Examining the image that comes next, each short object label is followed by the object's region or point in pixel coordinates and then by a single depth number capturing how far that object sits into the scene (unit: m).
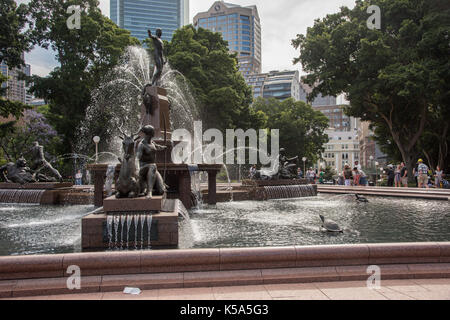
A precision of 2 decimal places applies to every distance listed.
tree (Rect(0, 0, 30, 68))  24.66
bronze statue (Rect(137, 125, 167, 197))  7.68
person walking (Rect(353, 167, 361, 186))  22.35
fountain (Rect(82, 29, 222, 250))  6.23
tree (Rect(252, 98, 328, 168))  55.91
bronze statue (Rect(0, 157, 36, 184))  14.48
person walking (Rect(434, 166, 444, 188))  21.31
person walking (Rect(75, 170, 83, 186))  24.00
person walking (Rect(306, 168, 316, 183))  26.31
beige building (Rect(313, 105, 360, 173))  121.94
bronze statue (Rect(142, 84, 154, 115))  12.78
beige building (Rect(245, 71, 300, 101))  150.62
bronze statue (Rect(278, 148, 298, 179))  16.48
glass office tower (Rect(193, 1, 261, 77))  163.62
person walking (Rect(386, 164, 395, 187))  23.09
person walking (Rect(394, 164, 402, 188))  23.62
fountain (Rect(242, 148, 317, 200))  15.59
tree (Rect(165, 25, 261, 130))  31.80
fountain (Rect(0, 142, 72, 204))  13.82
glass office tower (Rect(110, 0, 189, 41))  163.62
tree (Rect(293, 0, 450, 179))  24.12
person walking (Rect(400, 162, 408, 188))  22.08
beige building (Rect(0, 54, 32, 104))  79.81
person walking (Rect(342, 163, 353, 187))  21.44
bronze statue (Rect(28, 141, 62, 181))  15.11
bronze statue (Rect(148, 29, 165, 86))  13.49
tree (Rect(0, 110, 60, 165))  37.00
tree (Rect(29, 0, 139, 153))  29.81
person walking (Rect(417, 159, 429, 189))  19.70
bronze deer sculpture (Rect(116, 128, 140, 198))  6.95
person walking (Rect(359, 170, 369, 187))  22.02
